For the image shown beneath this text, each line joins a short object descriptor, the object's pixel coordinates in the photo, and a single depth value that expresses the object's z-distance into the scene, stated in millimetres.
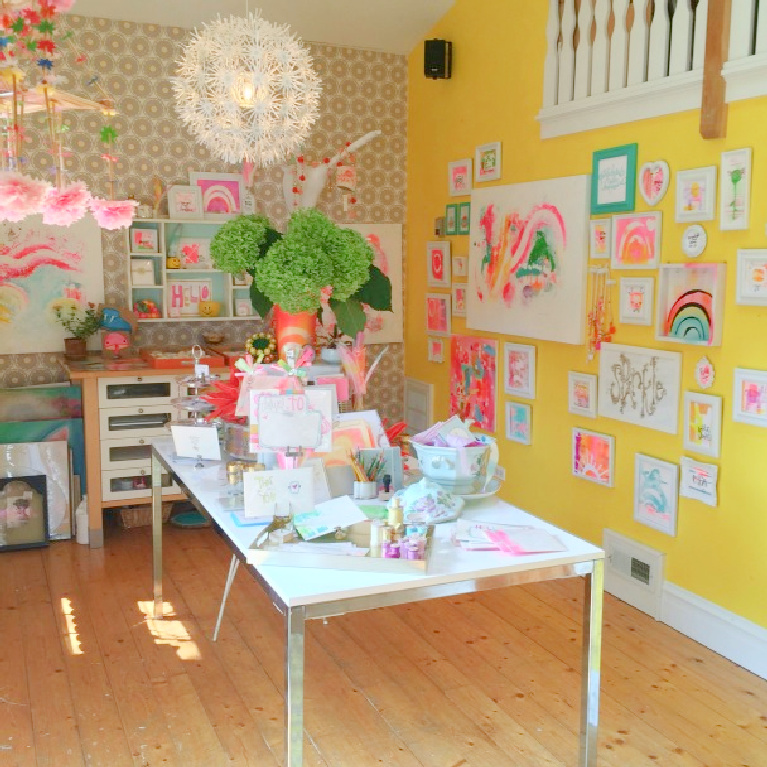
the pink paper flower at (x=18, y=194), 1985
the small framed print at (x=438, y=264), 5598
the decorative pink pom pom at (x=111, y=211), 2328
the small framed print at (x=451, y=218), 5449
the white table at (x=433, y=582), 2033
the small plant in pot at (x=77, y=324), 5125
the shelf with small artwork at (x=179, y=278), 5309
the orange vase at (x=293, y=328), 3027
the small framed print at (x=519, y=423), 4836
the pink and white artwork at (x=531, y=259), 4336
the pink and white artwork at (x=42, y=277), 5109
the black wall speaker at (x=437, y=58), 5352
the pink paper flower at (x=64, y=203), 2141
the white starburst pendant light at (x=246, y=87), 3131
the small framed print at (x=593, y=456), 4219
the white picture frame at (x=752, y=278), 3301
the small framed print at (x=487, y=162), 4988
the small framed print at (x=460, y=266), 5383
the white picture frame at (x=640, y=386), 3807
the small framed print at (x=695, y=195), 3557
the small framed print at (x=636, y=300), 3916
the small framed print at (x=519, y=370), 4773
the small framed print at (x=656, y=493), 3838
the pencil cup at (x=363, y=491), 2680
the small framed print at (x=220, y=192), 5441
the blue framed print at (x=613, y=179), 3994
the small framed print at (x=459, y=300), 5430
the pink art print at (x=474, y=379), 5160
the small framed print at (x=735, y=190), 3385
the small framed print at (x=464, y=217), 5312
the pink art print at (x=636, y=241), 3861
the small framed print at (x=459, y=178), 5289
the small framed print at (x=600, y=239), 4148
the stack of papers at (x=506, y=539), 2346
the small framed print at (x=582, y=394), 4305
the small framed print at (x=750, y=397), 3352
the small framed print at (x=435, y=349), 5727
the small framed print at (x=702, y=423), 3580
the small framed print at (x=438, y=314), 5621
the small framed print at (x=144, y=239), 5270
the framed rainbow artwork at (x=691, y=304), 3533
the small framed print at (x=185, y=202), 5344
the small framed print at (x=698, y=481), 3619
